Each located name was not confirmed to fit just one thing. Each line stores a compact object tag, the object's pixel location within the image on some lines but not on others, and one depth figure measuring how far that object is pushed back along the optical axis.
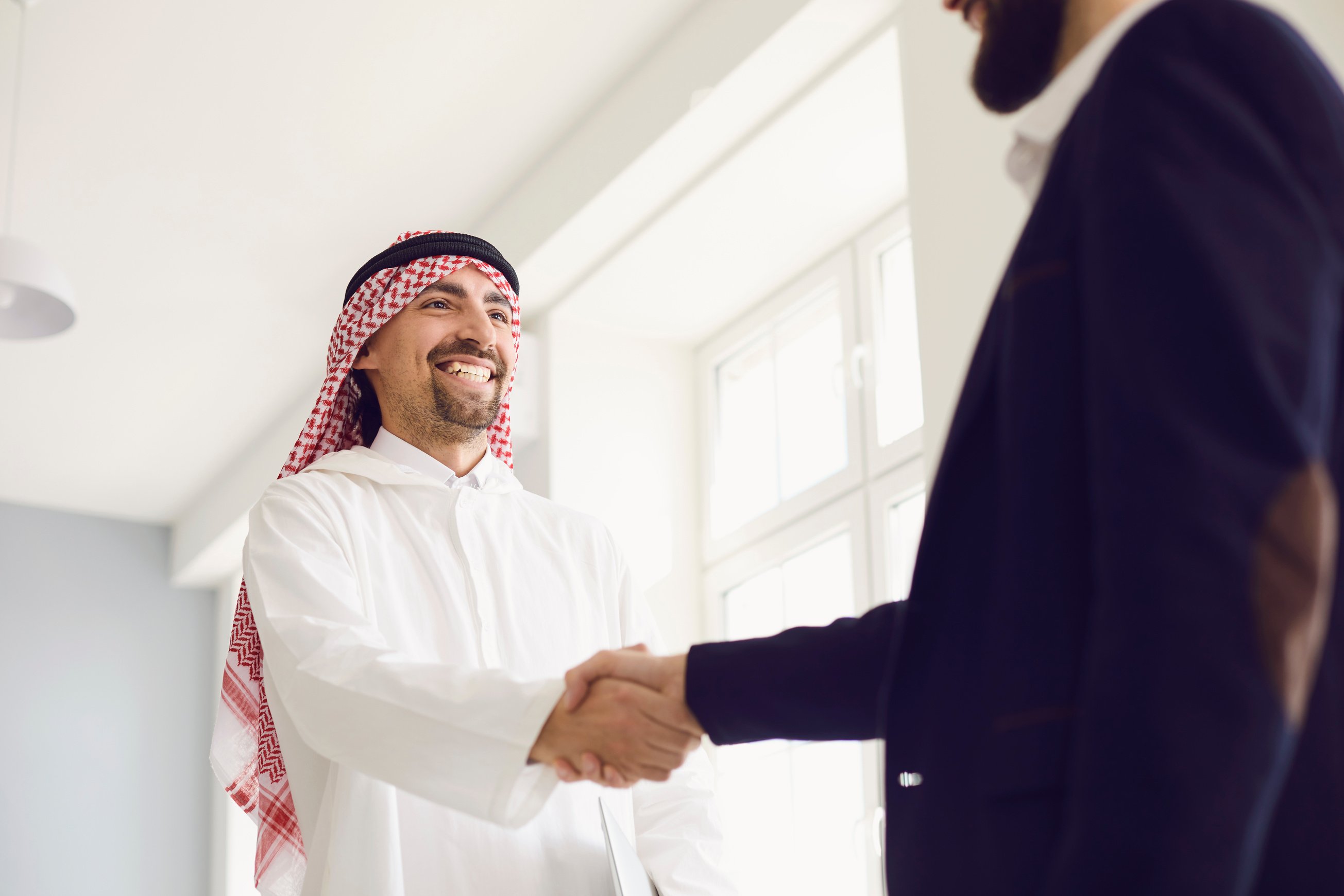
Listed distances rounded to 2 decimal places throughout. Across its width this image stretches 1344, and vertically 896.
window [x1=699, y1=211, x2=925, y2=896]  3.80
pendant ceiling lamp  3.71
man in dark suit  0.77
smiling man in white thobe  1.58
